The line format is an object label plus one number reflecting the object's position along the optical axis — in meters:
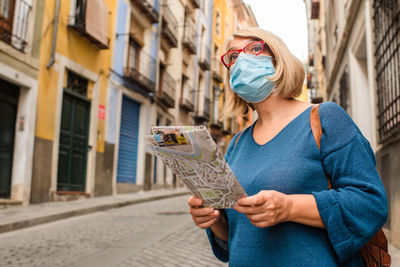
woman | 1.30
